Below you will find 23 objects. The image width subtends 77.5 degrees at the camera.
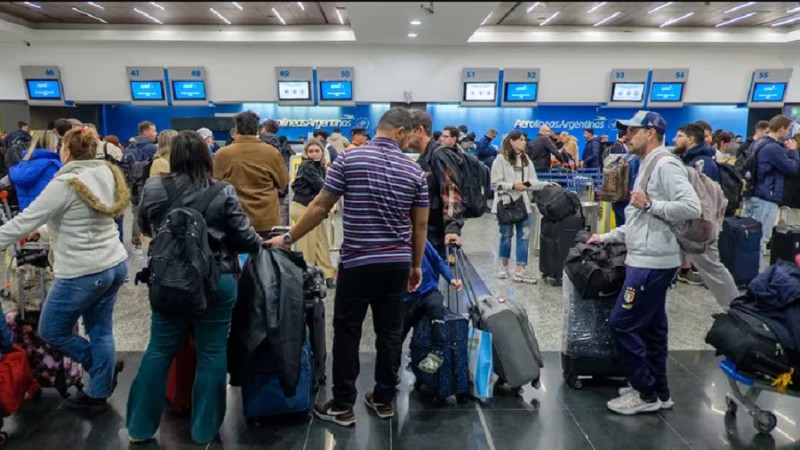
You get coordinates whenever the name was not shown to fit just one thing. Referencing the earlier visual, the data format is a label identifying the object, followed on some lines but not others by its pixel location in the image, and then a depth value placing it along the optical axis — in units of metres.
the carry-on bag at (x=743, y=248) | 5.49
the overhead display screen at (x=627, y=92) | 12.43
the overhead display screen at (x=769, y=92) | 12.77
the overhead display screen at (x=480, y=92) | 12.30
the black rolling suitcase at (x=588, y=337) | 3.32
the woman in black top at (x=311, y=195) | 5.16
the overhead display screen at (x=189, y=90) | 12.01
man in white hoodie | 2.82
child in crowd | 3.05
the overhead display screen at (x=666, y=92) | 12.40
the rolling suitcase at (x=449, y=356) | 3.09
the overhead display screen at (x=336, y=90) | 12.12
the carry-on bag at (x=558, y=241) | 5.62
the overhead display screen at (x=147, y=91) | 12.02
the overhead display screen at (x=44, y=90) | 12.06
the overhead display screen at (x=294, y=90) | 12.06
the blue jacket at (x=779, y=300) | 2.68
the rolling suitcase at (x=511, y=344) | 3.09
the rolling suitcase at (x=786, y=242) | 5.64
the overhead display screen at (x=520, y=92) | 12.31
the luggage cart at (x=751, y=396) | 2.82
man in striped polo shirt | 2.61
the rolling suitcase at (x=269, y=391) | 2.82
